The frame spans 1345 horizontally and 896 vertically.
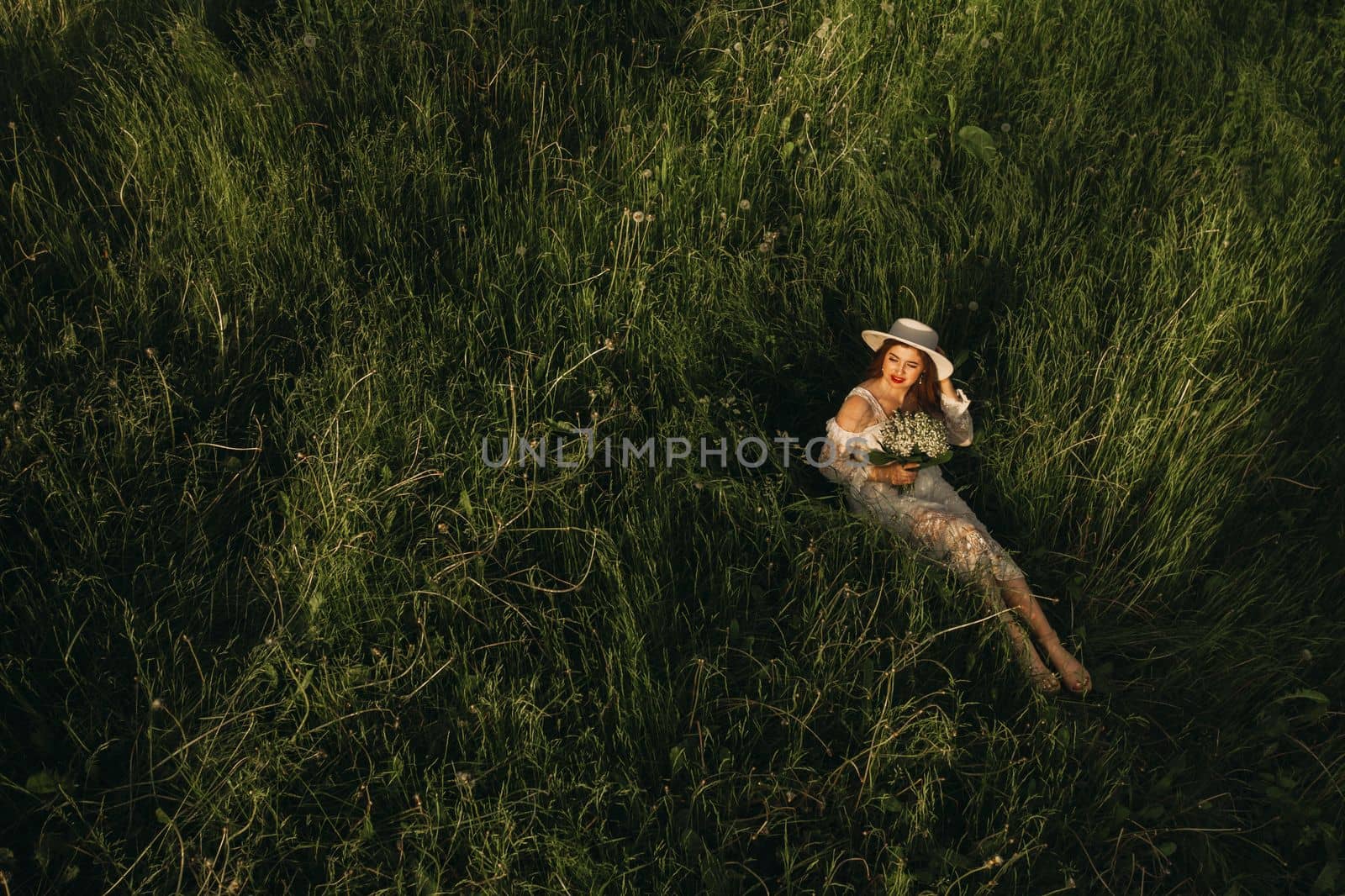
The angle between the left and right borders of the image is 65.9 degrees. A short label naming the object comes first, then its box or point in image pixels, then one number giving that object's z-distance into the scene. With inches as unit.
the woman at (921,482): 139.6
